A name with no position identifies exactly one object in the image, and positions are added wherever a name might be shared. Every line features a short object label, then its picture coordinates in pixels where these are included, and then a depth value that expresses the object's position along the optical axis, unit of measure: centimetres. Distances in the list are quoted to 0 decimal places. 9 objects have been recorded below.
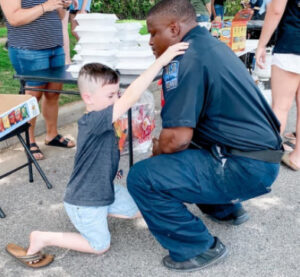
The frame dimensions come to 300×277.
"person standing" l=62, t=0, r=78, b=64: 396
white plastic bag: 362
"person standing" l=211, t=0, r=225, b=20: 842
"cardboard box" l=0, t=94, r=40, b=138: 251
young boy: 193
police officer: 180
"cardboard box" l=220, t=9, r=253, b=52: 402
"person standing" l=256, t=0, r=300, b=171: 294
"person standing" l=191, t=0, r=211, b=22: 498
